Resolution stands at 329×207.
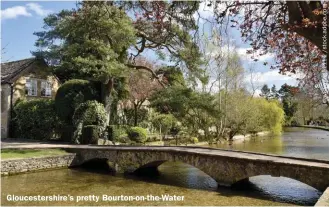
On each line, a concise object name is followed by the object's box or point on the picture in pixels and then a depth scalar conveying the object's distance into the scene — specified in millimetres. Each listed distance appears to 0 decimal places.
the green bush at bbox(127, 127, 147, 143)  28781
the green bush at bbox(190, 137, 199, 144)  32769
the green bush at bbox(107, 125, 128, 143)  27156
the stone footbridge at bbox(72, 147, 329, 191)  13414
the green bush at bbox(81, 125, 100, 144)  25406
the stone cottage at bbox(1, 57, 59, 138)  28156
